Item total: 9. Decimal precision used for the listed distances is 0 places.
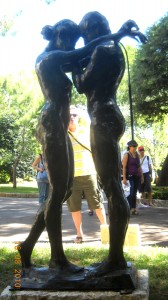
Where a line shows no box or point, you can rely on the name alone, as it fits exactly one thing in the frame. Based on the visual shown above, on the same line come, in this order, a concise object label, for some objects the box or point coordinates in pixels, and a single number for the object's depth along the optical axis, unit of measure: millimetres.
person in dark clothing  9953
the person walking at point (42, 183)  8656
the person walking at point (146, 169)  12383
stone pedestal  3275
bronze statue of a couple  3490
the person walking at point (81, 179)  6227
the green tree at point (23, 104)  25969
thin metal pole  3835
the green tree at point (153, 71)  18047
